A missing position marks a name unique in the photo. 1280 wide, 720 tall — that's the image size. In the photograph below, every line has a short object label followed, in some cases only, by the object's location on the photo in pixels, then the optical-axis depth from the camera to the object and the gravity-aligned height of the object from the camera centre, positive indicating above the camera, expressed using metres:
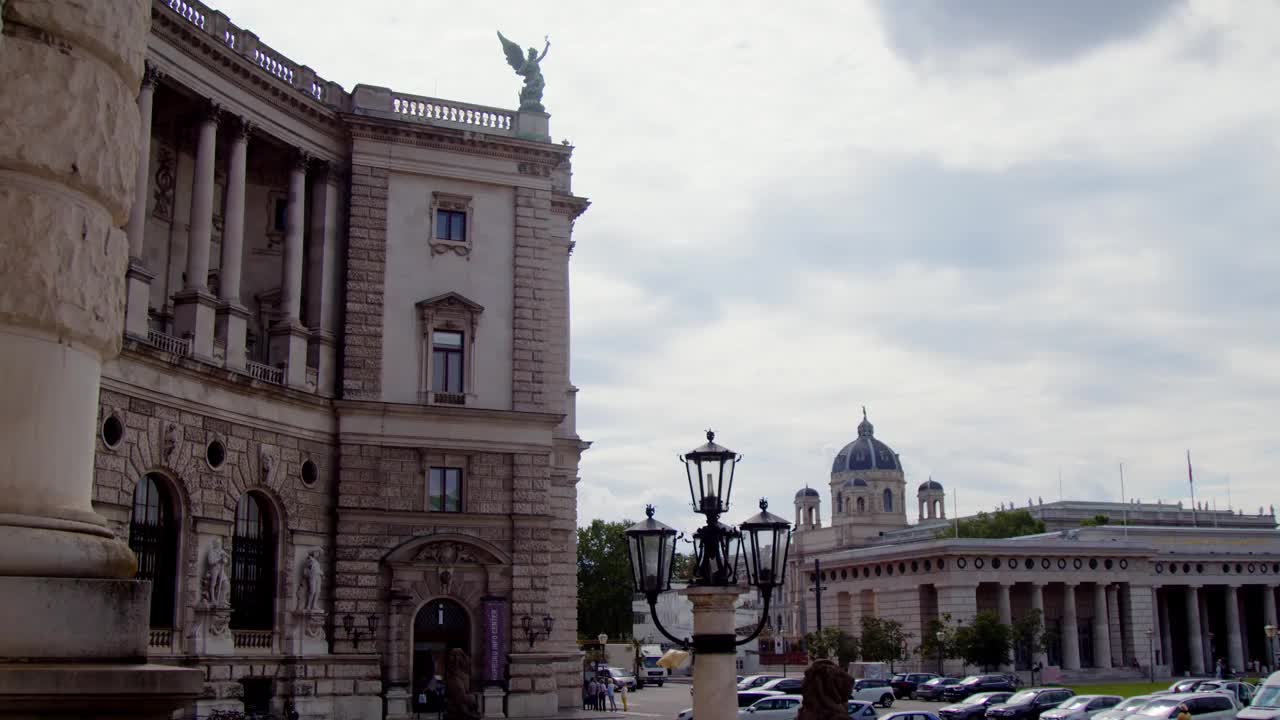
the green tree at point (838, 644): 92.56 -2.42
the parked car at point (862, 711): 42.47 -3.22
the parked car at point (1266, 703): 35.03 -2.66
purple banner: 40.94 -0.81
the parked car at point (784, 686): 60.47 -3.42
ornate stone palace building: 35.91 +6.76
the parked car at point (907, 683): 74.31 -4.14
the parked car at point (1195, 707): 39.56 -3.08
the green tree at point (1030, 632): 94.00 -1.76
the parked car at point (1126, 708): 40.81 -3.18
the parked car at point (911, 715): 38.38 -3.07
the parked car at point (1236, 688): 48.08 -3.18
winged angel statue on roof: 47.09 +19.16
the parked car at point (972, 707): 51.96 -3.92
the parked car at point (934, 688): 71.62 -4.32
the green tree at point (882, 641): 94.31 -2.34
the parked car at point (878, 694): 63.86 -4.05
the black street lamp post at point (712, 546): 17.64 +0.86
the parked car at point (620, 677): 67.12 -3.86
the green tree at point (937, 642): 93.25 -2.38
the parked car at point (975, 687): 68.88 -4.07
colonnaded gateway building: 100.38 +1.30
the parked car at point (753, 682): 64.35 -3.47
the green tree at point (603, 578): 105.00 +2.64
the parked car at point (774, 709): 43.59 -3.25
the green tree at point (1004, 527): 142.62 +8.53
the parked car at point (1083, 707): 46.25 -3.54
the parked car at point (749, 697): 49.40 -3.23
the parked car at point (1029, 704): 52.00 -3.80
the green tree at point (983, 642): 91.25 -2.37
